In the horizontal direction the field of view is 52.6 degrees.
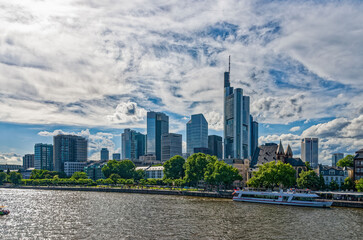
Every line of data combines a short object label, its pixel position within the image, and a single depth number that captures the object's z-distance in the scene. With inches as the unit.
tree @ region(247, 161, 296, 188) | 5315.0
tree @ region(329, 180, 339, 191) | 5738.2
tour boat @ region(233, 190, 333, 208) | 4296.3
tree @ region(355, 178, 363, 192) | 4834.6
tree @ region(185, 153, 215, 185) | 6801.2
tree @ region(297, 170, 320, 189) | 5551.2
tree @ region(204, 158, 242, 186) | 5964.6
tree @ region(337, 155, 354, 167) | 7239.7
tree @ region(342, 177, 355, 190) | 5619.1
